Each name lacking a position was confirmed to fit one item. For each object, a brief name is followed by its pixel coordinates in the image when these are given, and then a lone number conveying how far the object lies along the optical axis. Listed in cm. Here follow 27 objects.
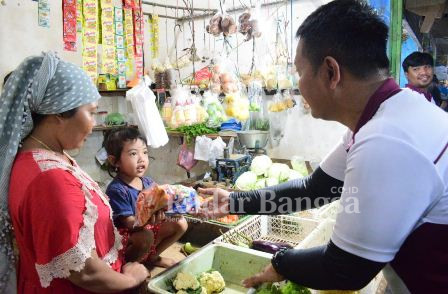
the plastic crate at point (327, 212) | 239
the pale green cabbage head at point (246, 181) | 316
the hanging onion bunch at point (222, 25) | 317
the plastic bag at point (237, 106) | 332
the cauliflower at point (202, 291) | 167
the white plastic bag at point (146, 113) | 355
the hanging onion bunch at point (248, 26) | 321
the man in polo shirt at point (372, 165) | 83
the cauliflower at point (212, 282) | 184
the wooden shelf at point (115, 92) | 473
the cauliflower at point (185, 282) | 170
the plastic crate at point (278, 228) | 234
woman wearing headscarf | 123
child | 207
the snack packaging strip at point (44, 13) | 321
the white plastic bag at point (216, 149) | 402
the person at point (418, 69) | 293
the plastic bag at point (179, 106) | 338
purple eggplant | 207
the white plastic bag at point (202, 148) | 428
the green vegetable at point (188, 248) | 250
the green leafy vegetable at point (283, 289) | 158
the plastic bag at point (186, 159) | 455
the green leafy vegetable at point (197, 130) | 433
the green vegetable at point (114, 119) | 480
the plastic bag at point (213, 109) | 347
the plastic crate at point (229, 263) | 187
